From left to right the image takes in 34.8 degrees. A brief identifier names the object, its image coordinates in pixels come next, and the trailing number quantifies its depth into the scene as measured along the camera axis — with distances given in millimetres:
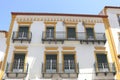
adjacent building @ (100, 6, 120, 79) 18900
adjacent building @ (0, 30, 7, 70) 18852
